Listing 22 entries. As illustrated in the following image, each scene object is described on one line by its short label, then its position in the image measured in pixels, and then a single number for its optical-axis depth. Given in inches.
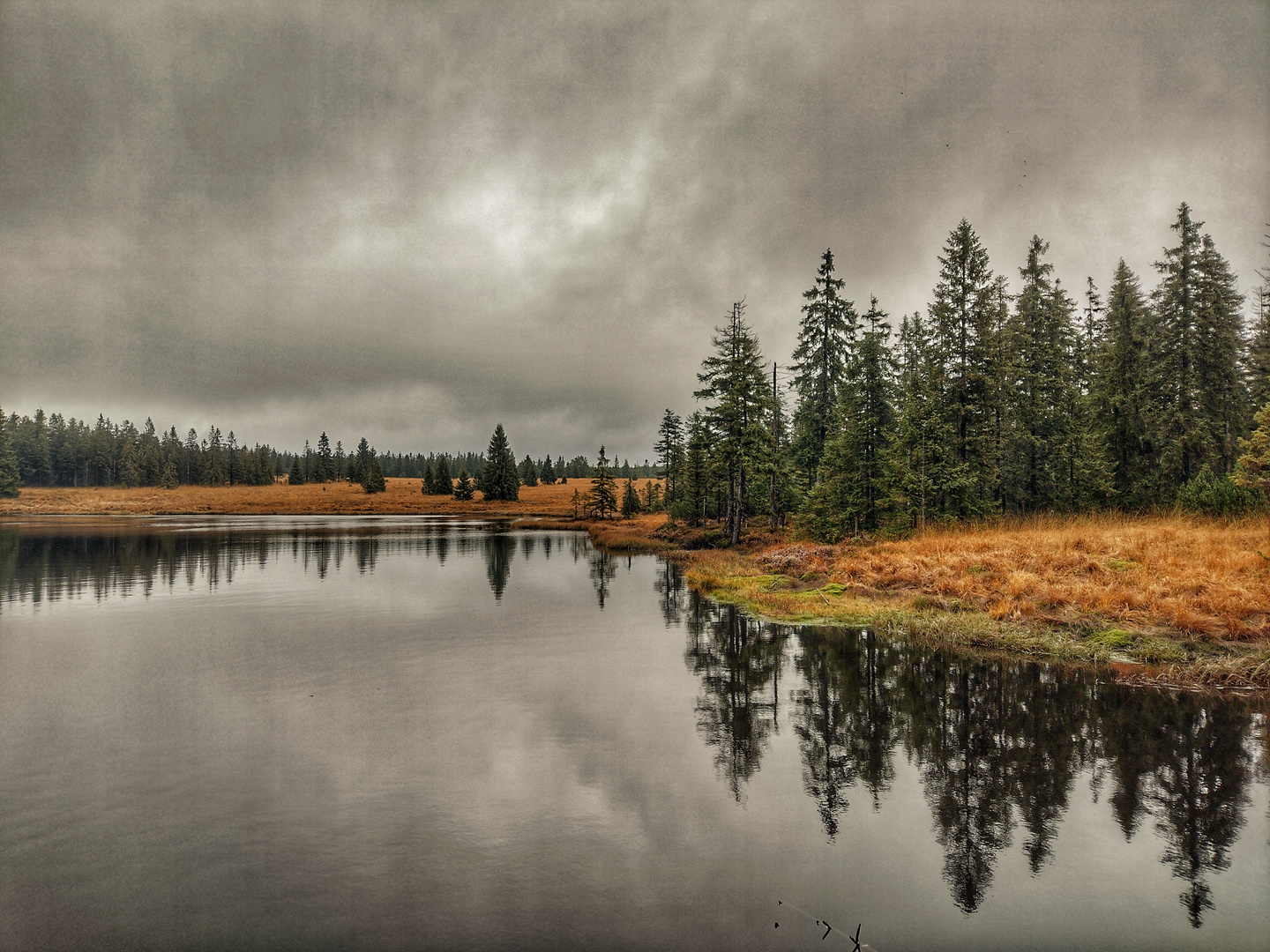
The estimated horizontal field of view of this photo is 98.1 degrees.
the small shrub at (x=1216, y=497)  912.3
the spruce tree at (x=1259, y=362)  1249.8
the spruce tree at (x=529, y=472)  6018.7
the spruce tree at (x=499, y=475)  4672.7
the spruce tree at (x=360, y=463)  5590.6
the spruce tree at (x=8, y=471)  4387.3
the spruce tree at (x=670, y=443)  2704.2
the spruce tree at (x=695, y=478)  1923.0
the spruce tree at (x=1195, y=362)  1299.2
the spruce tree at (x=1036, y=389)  1300.4
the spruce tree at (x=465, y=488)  4820.4
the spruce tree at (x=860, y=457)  1289.4
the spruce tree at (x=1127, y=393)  1396.4
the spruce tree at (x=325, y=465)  6139.3
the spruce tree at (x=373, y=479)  5142.7
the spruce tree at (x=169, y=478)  5273.6
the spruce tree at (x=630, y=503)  3440.0
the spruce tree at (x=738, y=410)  1483.8
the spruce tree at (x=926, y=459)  1150.3
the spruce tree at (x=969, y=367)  1203.2
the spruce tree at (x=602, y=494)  3277.6
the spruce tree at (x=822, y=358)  1627.7
